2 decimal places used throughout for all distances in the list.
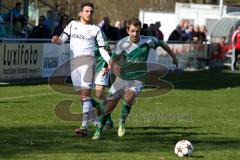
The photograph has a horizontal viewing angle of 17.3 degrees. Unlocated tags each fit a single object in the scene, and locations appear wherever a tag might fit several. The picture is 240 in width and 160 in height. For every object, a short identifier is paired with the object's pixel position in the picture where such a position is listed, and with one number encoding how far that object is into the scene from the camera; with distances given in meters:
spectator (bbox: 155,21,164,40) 32.77
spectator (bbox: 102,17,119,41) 30.62
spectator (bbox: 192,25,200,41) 37.97
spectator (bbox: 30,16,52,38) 27.44
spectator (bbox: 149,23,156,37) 31.20
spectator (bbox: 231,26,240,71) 37.00
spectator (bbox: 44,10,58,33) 30.42
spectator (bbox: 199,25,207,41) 38.66
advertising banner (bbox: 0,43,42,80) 23.92
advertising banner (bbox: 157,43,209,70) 33.47
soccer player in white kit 12.46
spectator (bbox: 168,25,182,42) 35.88
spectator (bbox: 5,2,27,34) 28.42
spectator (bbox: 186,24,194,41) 37.50
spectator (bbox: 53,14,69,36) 27.11
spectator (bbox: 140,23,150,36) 29.25
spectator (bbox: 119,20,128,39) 31.46
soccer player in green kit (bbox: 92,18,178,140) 12.64
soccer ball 10.62
